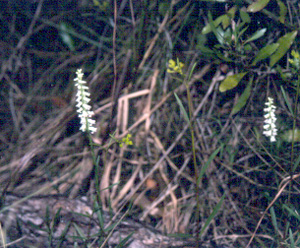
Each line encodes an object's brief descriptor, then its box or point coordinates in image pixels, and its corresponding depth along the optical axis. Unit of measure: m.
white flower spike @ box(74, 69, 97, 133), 0.54
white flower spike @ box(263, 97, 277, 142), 0.59
